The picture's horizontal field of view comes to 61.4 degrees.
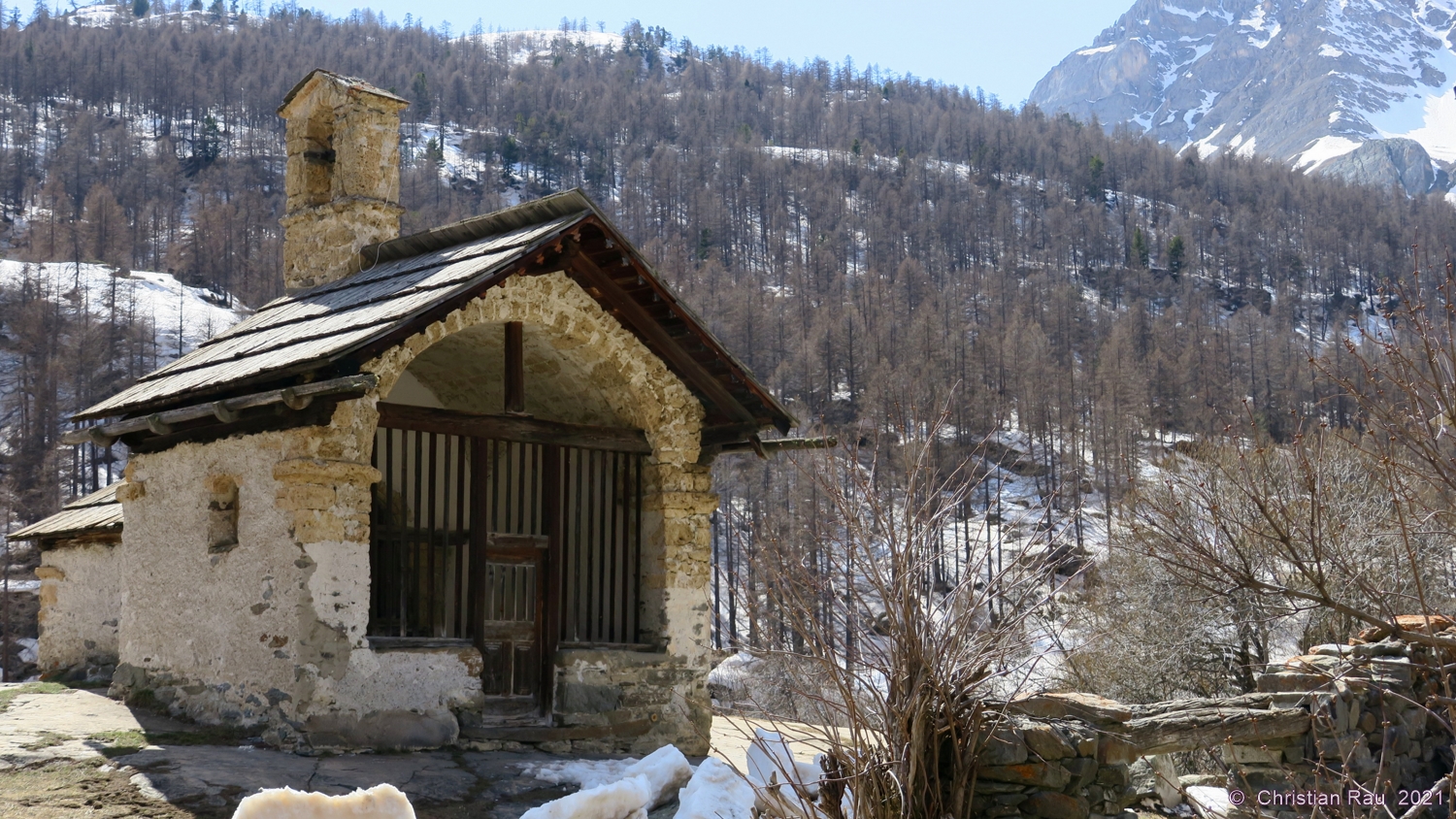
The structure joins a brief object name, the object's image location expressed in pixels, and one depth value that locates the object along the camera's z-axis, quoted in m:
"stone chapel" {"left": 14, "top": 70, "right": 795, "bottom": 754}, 9.25
